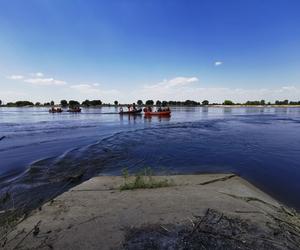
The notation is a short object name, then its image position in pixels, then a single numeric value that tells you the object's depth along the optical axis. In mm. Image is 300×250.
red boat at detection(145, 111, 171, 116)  47188
